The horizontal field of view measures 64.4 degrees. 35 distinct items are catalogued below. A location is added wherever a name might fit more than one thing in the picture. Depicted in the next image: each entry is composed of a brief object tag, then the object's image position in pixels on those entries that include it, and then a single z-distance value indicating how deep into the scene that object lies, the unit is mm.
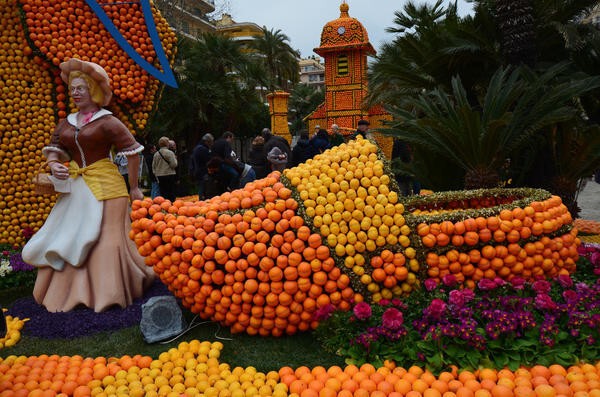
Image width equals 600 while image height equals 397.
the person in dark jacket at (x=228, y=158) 7914
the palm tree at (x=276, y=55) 35531
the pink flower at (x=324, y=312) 3070
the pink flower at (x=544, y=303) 2811
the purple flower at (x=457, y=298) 2879
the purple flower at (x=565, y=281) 3227
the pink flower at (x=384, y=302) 3069
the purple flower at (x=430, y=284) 3135
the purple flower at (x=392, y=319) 2762
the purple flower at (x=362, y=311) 2881
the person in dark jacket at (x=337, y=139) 10844
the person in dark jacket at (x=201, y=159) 8562
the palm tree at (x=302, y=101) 49688
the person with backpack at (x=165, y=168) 8625
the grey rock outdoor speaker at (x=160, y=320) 3234
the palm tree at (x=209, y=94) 20000
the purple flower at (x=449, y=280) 3143
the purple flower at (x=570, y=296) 2896
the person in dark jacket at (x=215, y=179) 7797
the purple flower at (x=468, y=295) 2935
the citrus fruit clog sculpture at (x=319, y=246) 3127
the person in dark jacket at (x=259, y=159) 8805
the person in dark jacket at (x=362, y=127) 8002
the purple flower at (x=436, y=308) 2805
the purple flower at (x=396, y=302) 3041
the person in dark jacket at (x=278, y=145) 8000
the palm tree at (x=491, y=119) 5102
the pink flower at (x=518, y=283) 3143
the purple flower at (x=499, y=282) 3139
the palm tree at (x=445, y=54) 7184
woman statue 3896
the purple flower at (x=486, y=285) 3113
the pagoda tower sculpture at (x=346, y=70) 19406
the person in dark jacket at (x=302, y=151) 8742
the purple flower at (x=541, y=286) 3049
